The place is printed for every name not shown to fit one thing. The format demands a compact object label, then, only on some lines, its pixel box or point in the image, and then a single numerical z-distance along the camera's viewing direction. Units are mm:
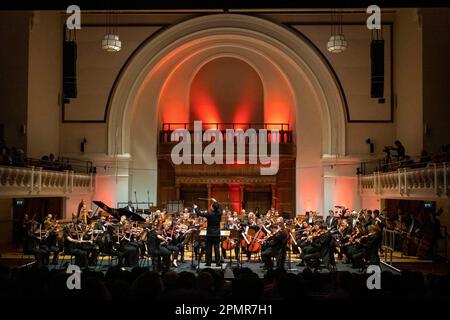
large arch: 20953
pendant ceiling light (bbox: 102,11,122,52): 16922
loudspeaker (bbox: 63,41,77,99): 17422
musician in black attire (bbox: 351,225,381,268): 11453
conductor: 11742
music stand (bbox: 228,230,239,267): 15320
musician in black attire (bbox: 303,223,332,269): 11766
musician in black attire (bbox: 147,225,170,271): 11633
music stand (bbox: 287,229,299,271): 12442
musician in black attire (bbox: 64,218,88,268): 11977
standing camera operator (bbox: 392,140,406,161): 17797
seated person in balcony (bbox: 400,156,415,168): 14778
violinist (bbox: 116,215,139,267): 12133
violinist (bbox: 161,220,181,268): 12141
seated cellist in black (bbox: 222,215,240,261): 12898
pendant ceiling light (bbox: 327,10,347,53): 17078
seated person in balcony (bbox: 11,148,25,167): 13974
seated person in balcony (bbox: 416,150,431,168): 13816
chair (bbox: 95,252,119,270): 12133
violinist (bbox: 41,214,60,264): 12752
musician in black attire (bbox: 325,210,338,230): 12916
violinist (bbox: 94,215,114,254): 12102
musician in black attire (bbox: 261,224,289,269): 11695
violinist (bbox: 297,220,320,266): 12472
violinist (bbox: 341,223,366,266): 12312
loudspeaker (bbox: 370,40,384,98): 17469
